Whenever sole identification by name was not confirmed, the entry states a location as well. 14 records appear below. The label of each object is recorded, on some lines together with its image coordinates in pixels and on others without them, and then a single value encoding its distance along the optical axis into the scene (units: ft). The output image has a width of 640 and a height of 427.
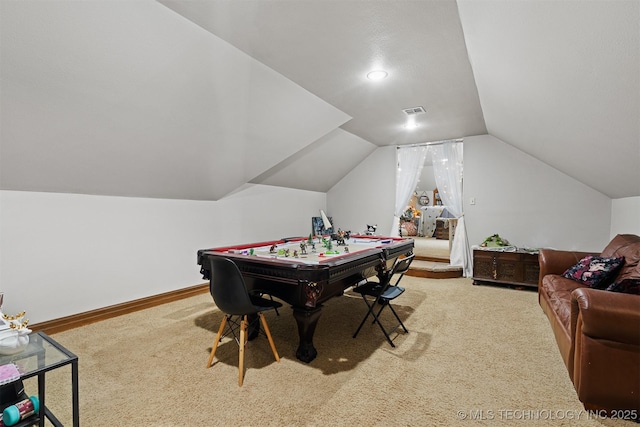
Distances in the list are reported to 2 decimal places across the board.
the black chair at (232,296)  6.96
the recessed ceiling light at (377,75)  9.97
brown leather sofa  5.39
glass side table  4.47
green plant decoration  16.25
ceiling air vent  13.43
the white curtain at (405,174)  19.75
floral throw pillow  8.83
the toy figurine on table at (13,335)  4.76
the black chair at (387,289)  9.17
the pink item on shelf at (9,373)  4.14
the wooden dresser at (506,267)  14.56
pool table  7.21
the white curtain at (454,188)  17.76
